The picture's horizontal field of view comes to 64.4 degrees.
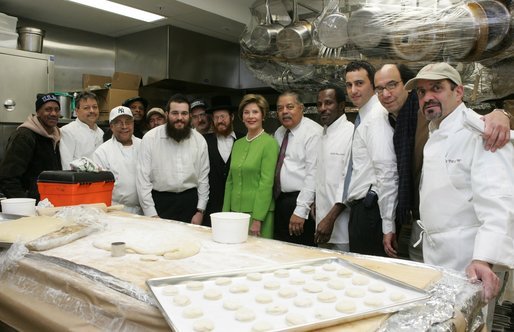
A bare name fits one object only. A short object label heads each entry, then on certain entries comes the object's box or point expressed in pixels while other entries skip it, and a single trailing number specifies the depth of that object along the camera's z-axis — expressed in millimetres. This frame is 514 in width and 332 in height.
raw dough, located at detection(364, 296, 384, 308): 881
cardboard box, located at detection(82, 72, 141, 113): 4465
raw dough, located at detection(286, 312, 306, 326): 799
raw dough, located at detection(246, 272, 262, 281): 1042
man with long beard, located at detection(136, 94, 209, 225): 2854
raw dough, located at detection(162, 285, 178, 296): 937
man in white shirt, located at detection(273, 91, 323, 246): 2645
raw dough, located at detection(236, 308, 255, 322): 828
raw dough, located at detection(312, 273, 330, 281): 1062
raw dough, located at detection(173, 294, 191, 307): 883
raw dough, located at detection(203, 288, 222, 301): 932
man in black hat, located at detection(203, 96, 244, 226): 3227
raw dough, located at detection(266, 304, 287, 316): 865
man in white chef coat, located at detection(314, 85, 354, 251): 2377
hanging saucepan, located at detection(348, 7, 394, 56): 2482
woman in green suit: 2709
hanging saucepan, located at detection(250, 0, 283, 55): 3453
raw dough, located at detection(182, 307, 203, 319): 833
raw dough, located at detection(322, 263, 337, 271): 1138
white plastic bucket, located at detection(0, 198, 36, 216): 1779
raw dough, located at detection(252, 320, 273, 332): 775
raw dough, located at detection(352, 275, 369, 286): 1030
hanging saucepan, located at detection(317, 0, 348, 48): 2842
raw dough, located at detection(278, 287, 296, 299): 947
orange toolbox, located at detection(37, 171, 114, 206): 1967
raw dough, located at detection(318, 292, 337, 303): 925
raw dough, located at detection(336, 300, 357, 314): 849
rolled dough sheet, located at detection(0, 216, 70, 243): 1355
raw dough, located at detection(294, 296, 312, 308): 898
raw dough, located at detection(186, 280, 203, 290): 981
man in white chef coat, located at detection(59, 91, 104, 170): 3307
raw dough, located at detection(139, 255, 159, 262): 1194
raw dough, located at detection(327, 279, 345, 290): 1008
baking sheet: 818
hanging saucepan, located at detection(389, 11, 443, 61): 2311
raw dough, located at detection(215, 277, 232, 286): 1011
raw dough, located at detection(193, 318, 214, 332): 780
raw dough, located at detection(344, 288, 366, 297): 960
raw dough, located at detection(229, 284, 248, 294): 972
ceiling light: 3941
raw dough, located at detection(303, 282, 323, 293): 974
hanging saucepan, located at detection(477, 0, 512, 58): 2188
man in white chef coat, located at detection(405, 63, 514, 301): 1270
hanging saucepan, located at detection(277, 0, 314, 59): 3295
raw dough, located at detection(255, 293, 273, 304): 917
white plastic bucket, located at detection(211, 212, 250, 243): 1422
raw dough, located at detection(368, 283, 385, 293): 975
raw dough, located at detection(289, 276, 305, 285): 1030
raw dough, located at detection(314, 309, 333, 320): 825
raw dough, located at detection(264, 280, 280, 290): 991
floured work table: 917
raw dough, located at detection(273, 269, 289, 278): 1070
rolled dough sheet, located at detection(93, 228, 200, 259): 1257
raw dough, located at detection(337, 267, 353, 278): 1090
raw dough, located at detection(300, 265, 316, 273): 1116
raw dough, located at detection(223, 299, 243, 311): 885
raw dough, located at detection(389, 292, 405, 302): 907
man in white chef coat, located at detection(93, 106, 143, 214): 2875
